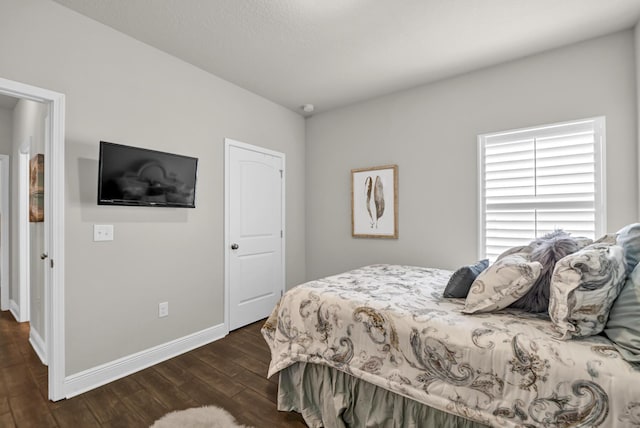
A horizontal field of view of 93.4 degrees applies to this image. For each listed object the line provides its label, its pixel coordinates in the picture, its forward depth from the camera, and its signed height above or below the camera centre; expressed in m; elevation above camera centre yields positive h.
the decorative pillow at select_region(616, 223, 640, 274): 1.40 -0.14
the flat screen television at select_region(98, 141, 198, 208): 2.21 +0.30
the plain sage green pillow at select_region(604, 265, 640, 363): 1.12 -0.42
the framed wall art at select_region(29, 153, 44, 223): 2.68 +0.25
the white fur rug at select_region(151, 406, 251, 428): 1.77 -1.24
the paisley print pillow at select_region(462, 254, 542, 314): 1.55 -0.37
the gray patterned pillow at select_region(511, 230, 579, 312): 1.59 -0.29
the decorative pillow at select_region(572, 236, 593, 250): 1.67 -0.15
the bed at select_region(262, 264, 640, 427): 1.14 -0.69
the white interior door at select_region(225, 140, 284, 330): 3.30 -0.20
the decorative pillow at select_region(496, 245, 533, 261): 1.80 -0.22
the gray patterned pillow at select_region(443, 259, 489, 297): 1.89 -0.42
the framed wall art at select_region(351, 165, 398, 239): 3.53 +0.16
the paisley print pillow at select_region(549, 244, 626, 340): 1.24 -0.32
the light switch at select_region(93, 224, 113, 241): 2.27 -0.13
